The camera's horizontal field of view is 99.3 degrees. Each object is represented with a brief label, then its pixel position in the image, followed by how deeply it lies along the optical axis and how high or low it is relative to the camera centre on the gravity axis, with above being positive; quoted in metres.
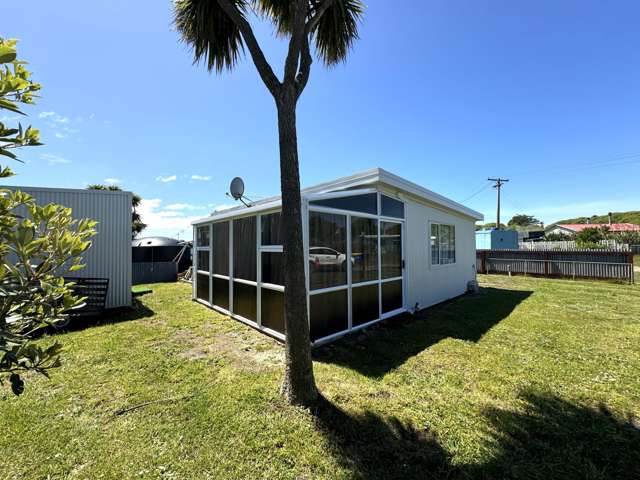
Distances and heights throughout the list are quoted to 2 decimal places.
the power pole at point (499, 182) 25.78 +6.17
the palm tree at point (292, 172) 2.96 +0.85
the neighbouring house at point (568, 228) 36.53 +2.61
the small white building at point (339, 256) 4.95 -0.16
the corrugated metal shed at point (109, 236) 7.27 +0.43
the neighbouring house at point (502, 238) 21.38 +0.70
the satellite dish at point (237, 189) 6.28 +1.42
